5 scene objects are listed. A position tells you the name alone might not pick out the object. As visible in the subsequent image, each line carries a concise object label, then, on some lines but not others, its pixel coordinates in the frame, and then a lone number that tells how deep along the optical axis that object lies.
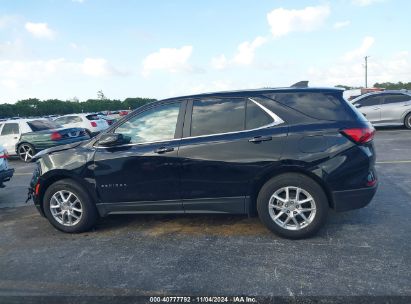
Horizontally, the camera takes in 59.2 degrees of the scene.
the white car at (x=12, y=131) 12.52
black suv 3.98
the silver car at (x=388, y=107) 13.57
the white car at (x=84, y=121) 16.73
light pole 75.50
